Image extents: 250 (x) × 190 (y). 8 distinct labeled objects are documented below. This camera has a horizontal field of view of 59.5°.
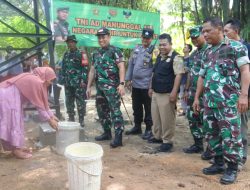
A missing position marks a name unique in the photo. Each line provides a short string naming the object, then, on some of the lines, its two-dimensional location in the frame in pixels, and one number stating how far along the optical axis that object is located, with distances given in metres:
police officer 3.85
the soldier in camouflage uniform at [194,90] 3.13
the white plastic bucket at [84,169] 2.07
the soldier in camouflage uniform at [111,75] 3.50
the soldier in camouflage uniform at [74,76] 4.30
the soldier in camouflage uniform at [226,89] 2.36
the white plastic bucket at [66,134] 3.15
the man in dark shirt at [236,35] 2.85
